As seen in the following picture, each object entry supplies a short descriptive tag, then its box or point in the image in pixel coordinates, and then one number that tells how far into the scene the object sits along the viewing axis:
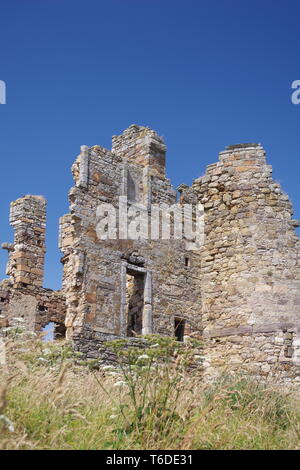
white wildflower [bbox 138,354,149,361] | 6.12
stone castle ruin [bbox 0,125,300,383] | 12.66
